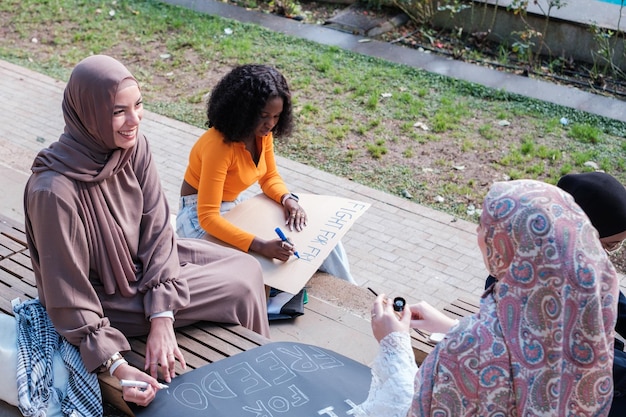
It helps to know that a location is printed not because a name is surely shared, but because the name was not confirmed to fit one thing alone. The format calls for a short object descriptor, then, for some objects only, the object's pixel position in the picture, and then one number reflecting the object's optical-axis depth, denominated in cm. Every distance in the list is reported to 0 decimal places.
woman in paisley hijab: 199
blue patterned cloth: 292
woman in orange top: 413
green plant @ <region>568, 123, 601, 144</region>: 683
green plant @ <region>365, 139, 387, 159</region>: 671
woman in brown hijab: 300
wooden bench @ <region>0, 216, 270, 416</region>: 304
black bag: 411
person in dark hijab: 312
